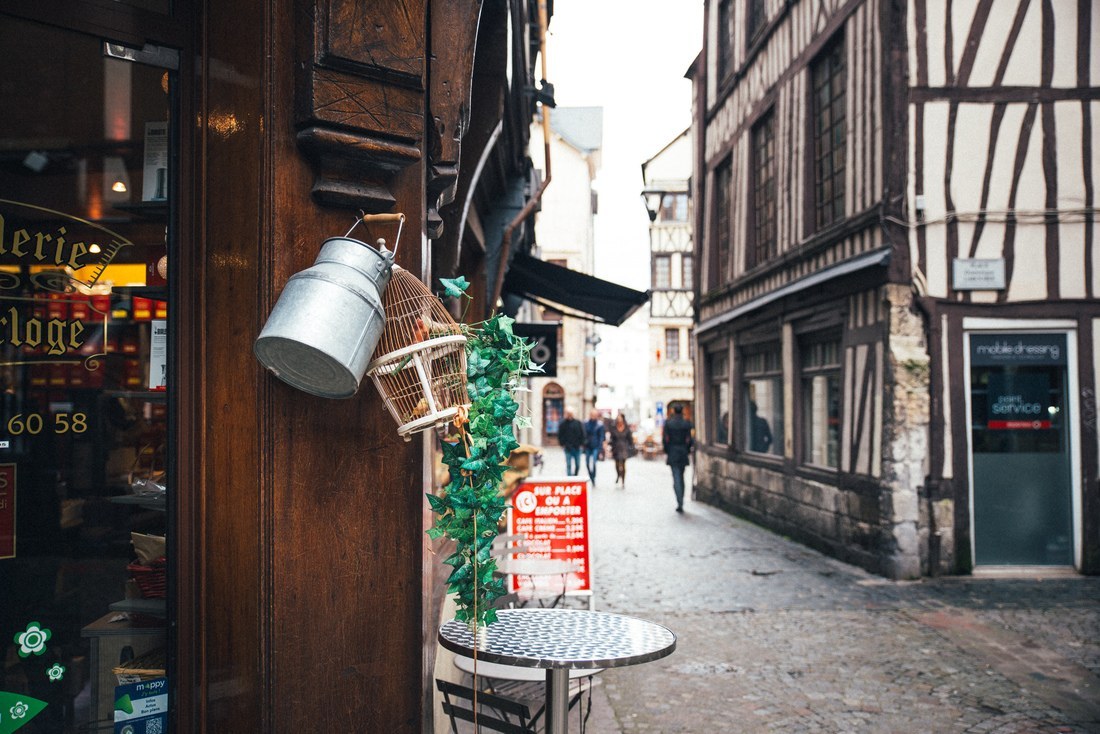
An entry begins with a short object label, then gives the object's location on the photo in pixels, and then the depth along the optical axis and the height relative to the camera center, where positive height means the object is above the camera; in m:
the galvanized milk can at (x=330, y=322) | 2.06 +0.20
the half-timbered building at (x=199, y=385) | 2.35 +0.06
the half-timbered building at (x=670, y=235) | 30.55 +5.89
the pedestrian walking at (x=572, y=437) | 19.22 -0.69
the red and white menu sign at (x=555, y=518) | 6.29 -0.79
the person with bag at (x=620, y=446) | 18.86 -0.88
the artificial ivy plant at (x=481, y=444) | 2.46 -0.10
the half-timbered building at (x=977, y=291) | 8.77 +1.10
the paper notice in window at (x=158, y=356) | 2.52 +0.15
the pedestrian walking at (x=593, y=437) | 19.77 -0.73
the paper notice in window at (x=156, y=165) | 2.54 +0.69
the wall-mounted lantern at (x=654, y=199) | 28.34 +6.77
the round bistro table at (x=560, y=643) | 2.70 -0.78
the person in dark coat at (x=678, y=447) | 14.23 -0.69
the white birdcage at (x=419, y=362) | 2.31 +0.12
